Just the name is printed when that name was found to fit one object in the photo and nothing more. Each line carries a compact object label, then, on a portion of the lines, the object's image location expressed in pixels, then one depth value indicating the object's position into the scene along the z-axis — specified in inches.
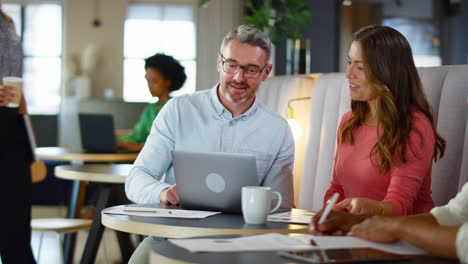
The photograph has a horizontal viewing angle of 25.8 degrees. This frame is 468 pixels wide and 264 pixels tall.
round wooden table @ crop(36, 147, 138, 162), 217.0
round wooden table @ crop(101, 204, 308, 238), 111.3
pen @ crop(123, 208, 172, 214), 122.3
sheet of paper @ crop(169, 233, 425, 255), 97.7
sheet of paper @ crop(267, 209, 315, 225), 118.0
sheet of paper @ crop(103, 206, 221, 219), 118.8
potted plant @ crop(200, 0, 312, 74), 225.1
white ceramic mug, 114.9
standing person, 151.4
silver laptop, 119.2
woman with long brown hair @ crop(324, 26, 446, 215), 128.8
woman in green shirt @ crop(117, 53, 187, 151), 223.5
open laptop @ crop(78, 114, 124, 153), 229.4
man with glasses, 141.9
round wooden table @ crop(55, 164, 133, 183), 179.5
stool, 186.6
